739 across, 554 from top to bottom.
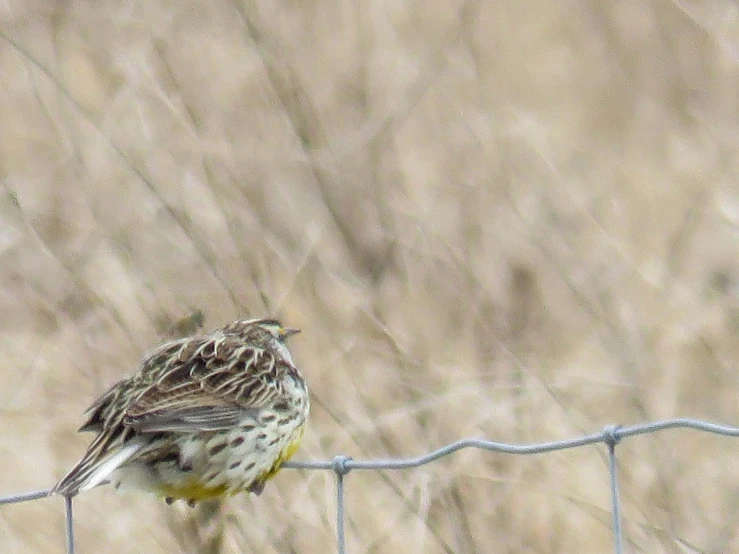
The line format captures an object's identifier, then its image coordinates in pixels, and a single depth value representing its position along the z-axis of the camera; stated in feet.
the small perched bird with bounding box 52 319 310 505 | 20.43
